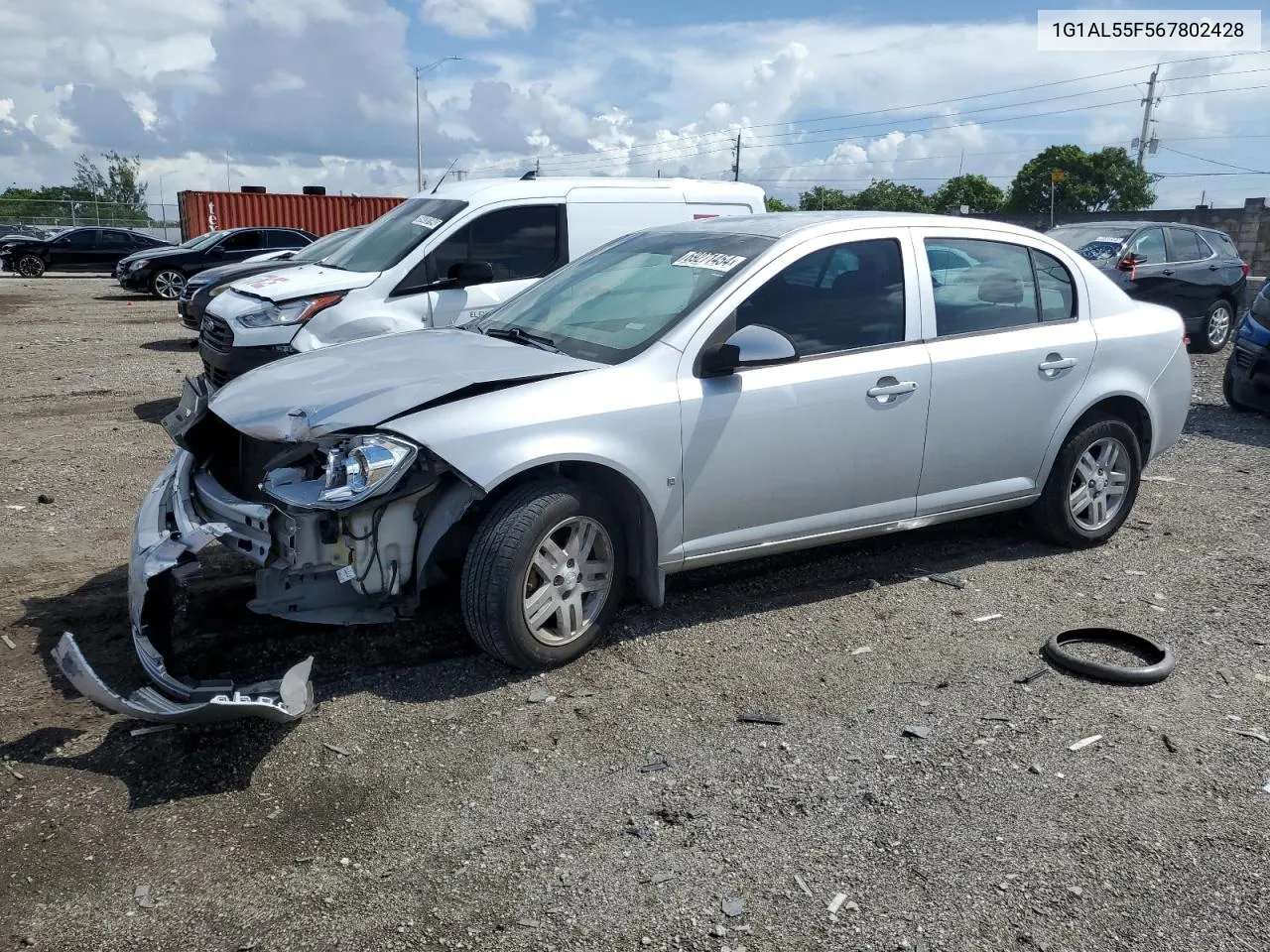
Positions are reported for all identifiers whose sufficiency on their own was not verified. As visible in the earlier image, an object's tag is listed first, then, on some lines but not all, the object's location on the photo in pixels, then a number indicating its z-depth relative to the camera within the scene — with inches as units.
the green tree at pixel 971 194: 2385.6
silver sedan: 159.5
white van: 333.1
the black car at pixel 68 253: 1123.9
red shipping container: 1280.8
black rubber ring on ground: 175.3
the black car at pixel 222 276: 427.8
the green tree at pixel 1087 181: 2236.7
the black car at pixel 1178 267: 526.3
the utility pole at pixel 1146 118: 2394.2
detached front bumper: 136.0
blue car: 399.2
